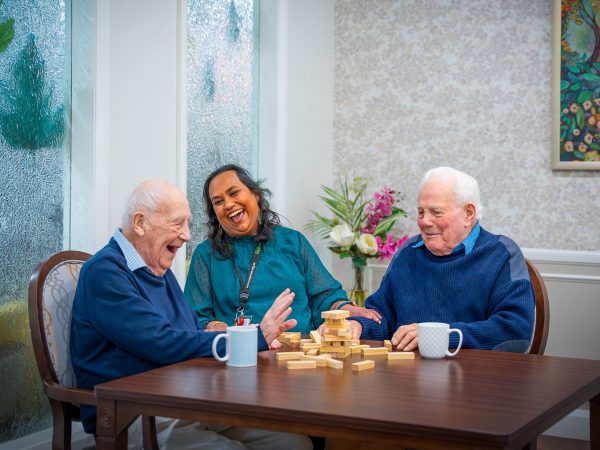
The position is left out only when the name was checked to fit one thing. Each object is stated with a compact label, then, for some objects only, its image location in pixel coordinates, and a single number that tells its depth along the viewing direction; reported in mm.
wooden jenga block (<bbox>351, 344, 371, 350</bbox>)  2152
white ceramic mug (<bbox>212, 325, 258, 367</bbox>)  1909
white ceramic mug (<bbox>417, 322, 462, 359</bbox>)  2043
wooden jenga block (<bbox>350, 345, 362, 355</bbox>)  2141
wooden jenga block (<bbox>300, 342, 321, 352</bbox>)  2121
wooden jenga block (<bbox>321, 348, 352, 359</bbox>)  2061
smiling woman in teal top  3012
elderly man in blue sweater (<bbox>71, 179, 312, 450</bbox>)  1977
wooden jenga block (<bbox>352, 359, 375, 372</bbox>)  1875
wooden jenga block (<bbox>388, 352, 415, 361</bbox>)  2035
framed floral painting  4164
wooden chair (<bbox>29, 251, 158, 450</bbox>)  2043
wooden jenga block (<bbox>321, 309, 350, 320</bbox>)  2039
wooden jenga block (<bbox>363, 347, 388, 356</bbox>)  2103
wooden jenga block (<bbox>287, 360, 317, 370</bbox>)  1896
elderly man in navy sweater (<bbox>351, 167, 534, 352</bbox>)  2369
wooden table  1377
